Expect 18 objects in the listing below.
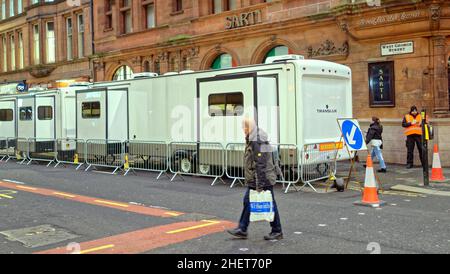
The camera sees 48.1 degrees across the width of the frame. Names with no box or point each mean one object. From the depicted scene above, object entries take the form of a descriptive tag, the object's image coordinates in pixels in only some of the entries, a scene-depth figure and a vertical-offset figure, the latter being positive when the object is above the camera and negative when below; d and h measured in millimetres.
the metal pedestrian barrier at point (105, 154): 16375 -501
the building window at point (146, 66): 26766 +3843
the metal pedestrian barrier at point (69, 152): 18011 -464
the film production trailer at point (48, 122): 19562 +717
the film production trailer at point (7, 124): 21891 +769
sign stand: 11016 -25
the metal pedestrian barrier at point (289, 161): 11789 -609
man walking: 6879 -468
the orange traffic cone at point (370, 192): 9500 -1118
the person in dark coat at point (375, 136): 14783 -77
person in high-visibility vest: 15038 +52
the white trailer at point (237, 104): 12141 +853
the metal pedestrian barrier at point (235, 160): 12562 -602
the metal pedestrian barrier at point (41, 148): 19578 -307
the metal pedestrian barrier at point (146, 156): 15070 -566
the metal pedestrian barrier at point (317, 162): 11859 -662
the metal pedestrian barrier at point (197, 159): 13219 -619
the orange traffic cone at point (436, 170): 12602 -948
